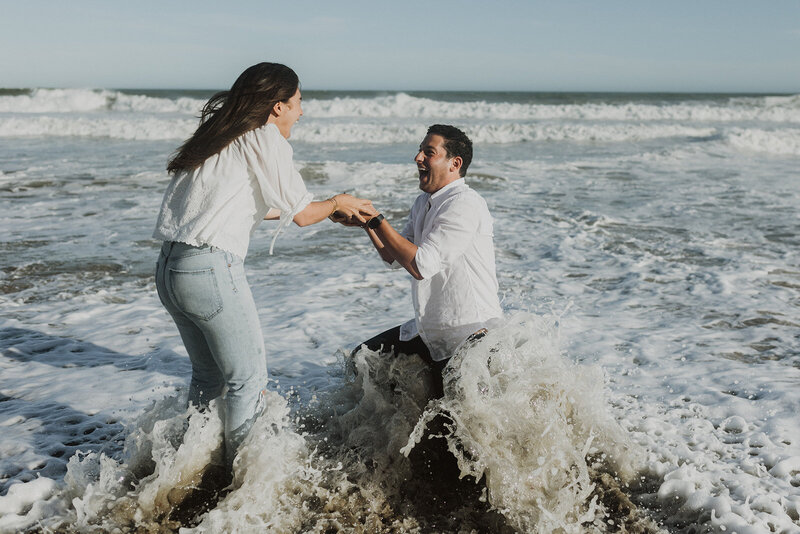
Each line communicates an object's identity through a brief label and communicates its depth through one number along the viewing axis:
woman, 2.88
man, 3.54
